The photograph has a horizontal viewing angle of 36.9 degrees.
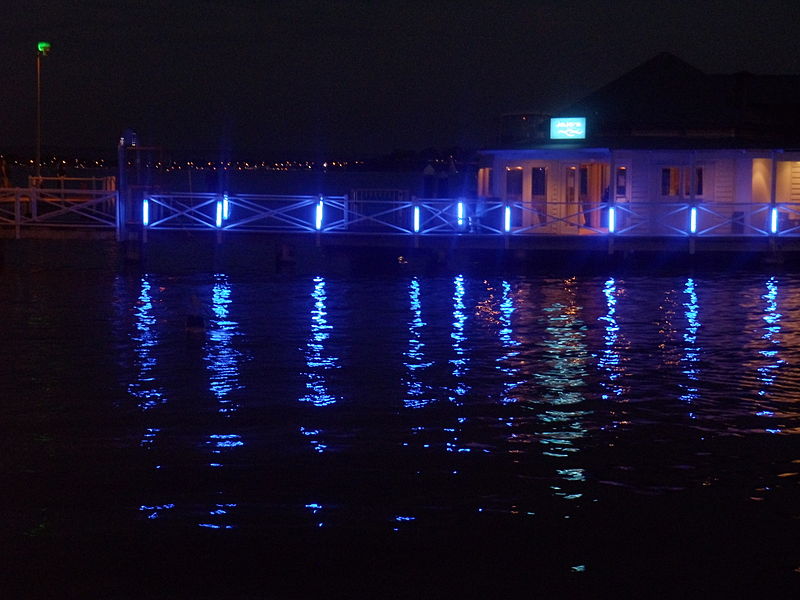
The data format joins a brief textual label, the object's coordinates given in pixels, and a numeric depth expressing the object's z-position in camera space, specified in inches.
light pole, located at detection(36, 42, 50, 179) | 1590.8
